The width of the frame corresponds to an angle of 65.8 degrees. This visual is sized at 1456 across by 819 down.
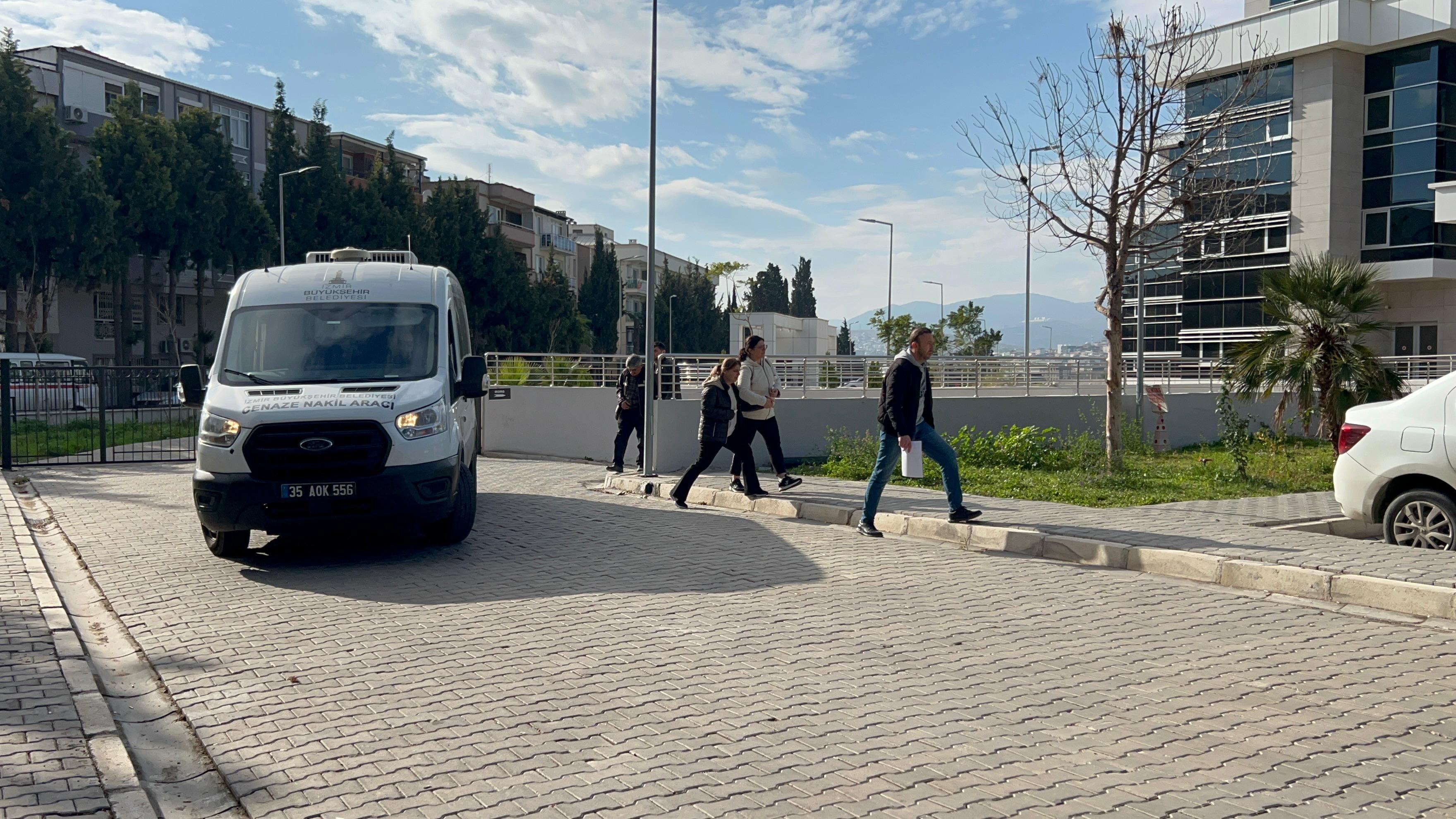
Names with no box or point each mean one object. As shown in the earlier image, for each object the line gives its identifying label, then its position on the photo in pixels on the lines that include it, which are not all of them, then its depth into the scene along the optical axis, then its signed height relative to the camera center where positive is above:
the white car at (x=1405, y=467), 9.08 -0.73
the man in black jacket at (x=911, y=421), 10.12 -0.40
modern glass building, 40.88 +8.60
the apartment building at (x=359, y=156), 63.75 +12.80
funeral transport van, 8.80 -0.26
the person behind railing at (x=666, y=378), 17.58 -0.04
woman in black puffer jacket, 12.73 -0.44
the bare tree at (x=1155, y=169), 15.31 +2.92
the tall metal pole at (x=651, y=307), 15.88 +0.98
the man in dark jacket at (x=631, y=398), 16.56 -0.33
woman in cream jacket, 13.03 -0.31
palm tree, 16.11 +0.43
